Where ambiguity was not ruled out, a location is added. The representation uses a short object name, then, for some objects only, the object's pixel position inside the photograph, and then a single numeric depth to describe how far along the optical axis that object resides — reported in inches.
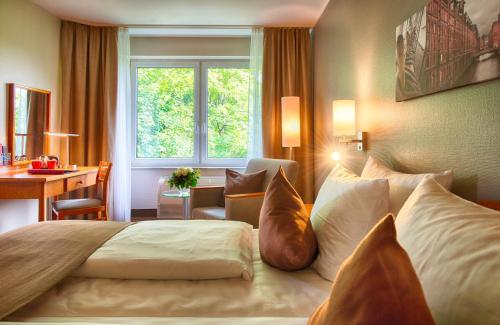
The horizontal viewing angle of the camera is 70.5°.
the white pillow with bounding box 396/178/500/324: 21.3
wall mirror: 131.4
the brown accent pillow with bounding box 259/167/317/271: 51.4
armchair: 114.7
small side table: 139.9
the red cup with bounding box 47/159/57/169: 126.7
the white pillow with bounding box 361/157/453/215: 50.7
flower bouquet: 139.9
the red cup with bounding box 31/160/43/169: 125.9
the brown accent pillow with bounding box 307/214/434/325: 20.6
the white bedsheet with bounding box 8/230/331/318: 40.4
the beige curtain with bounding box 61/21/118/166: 166.7
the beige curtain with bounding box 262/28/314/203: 170.9
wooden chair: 132.4
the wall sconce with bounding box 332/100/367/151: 101.4
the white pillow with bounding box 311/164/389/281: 49.0
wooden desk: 103.9
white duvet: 48.4
